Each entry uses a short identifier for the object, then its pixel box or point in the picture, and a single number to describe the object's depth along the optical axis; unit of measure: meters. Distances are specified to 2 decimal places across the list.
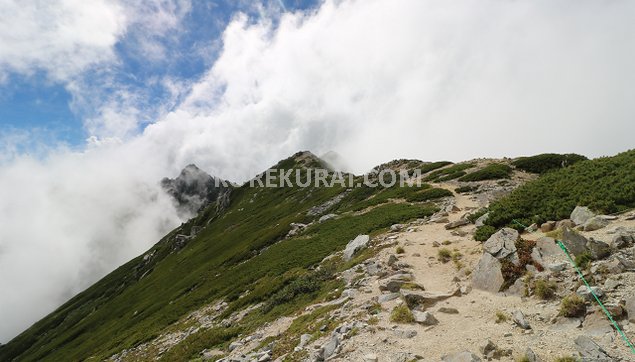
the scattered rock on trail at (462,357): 10.20
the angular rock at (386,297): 16.37
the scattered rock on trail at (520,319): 11.42
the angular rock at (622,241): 12.87
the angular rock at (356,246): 27.61
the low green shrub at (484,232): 20.93
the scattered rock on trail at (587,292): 11.12
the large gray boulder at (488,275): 14.83
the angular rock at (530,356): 9.73
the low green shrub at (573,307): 11.02
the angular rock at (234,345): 20.45
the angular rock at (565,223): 17.34
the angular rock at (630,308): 9.98
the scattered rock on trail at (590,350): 9.01
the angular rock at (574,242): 13.77
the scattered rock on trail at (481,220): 23.78
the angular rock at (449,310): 13.98
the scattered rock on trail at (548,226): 18.58
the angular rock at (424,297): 15.18
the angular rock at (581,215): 17.20
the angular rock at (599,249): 12.97
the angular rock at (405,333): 12.76
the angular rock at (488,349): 10.50
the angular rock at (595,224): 16.04
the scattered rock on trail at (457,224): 26.41
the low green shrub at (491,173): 46.34
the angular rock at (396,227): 30.30
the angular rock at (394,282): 17.42
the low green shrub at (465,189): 42.69
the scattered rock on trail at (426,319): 13.43
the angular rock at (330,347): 13.24
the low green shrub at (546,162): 48.34
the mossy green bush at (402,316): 13.74
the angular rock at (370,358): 11.66
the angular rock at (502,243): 16.09
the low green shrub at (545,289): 12.59
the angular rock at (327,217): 50.66
